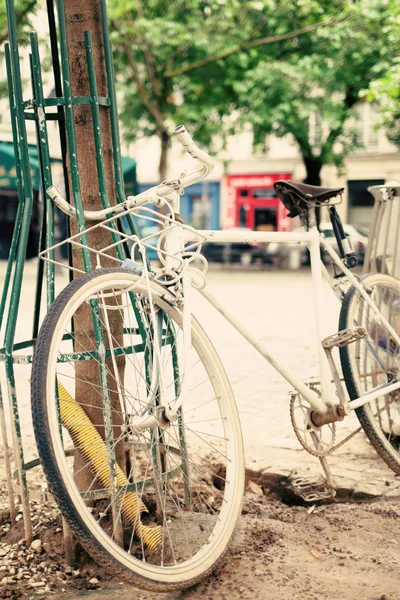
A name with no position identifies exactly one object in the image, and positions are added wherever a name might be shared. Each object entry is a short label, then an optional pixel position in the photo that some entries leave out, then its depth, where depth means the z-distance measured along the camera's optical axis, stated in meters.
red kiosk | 31.36
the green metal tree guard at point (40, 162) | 2.43
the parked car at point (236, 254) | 21.44
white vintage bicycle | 1.90
